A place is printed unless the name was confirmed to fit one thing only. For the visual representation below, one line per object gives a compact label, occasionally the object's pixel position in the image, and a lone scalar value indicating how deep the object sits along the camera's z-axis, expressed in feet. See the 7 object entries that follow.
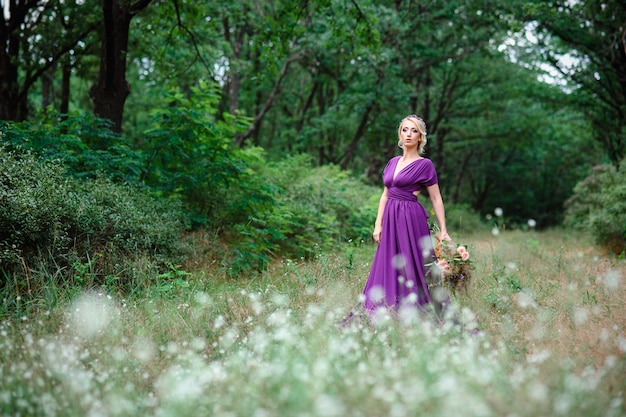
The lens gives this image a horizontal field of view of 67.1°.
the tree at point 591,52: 40.63
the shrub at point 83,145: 22.13
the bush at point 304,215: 25.22
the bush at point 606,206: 31.32
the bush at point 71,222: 17.15
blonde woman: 16.63
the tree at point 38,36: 38.11
